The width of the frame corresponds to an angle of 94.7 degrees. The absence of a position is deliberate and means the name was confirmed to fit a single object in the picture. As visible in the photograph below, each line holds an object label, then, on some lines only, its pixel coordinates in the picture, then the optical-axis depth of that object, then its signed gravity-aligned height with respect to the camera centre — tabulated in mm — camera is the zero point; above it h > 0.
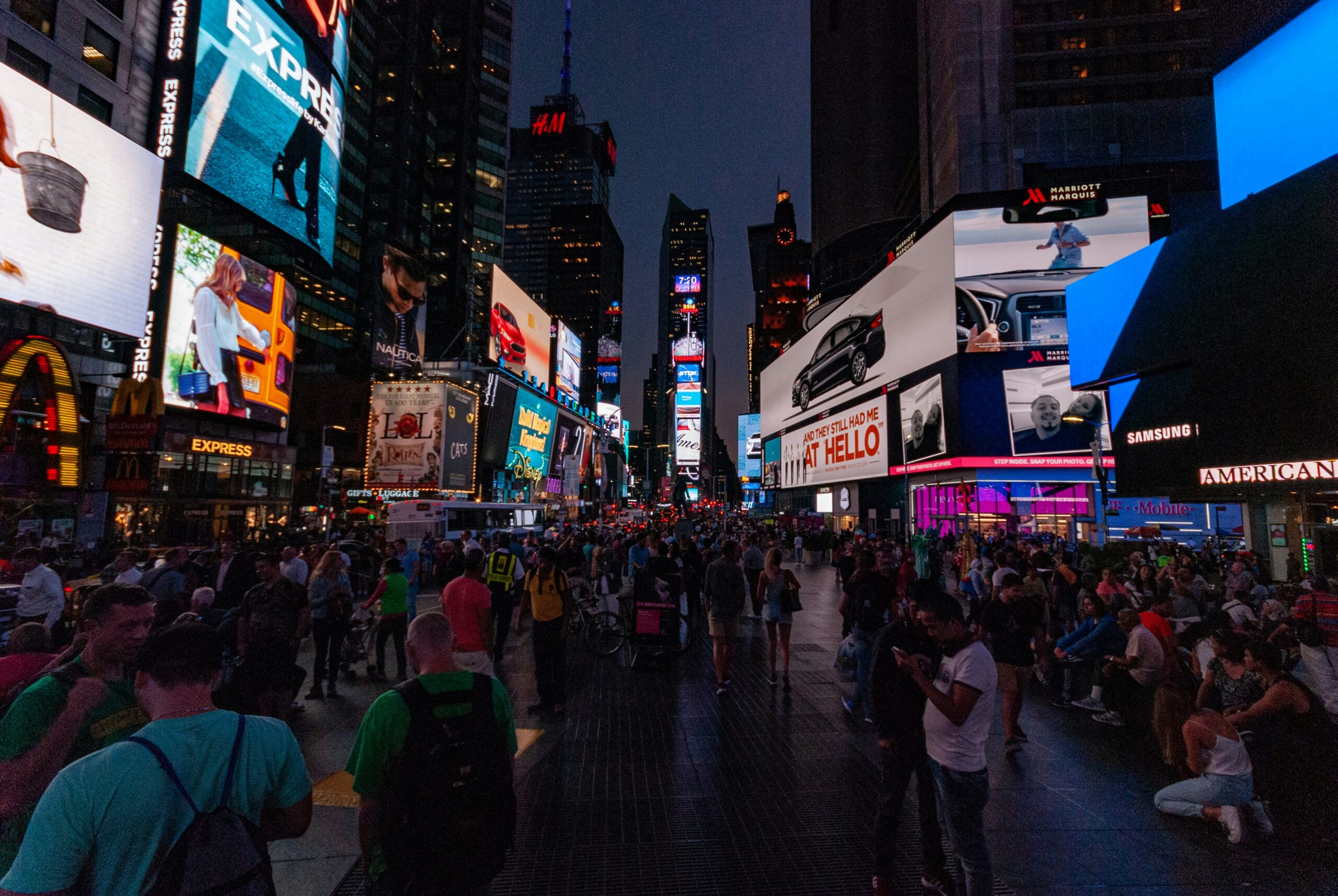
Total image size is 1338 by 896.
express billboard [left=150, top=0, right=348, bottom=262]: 24422 +17075
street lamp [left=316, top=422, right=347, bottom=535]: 21575 +1648
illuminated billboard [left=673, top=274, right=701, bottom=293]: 127062 +47785
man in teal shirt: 1633 -818
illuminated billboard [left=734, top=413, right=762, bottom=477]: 105375 +11310
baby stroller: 9070 -2074
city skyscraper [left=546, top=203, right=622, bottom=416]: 166250 +63870
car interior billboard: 30656 +12616
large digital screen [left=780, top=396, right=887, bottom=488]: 40188 +4674
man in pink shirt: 5961 -1114
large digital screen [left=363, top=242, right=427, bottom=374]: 40281 +13117
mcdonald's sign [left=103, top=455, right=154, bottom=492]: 22014 +1310
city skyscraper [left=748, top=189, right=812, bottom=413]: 135375 +47241
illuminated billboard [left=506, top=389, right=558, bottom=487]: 50375 +5944
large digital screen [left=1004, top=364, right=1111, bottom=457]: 29578 +4598
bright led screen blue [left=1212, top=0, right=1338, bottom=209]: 9602 +6851
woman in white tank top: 4605 -2031
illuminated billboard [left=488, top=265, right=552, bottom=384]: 47406 +14653
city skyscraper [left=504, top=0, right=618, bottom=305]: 183625 +99853
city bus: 24469 -613
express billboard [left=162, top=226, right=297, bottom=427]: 26172 +7960
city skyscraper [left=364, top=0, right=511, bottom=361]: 63438 +39228
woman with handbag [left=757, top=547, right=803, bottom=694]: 8797 -1321
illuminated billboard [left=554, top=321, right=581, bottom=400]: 66125 +16099
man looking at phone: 3449 -1265
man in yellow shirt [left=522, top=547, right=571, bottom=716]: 7344 -1452
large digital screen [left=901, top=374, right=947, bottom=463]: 32406 +4846
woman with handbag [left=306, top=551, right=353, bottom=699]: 8055 -1376
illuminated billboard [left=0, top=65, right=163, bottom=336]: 17531 +9064
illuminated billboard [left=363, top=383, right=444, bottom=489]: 38156 +4353
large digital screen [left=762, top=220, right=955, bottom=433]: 32875 +11656
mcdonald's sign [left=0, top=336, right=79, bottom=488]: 18219 +3401
